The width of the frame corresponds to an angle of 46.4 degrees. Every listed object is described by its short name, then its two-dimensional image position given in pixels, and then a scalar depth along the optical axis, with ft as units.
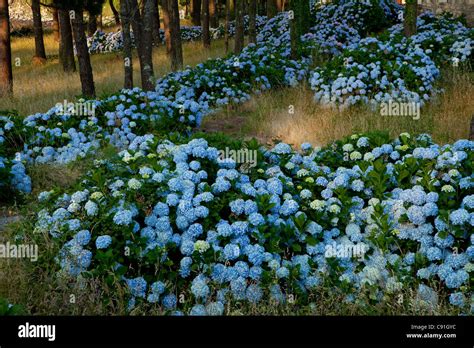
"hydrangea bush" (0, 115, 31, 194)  23.16
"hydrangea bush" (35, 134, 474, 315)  14.64
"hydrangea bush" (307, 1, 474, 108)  35.19
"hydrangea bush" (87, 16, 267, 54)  99.35
